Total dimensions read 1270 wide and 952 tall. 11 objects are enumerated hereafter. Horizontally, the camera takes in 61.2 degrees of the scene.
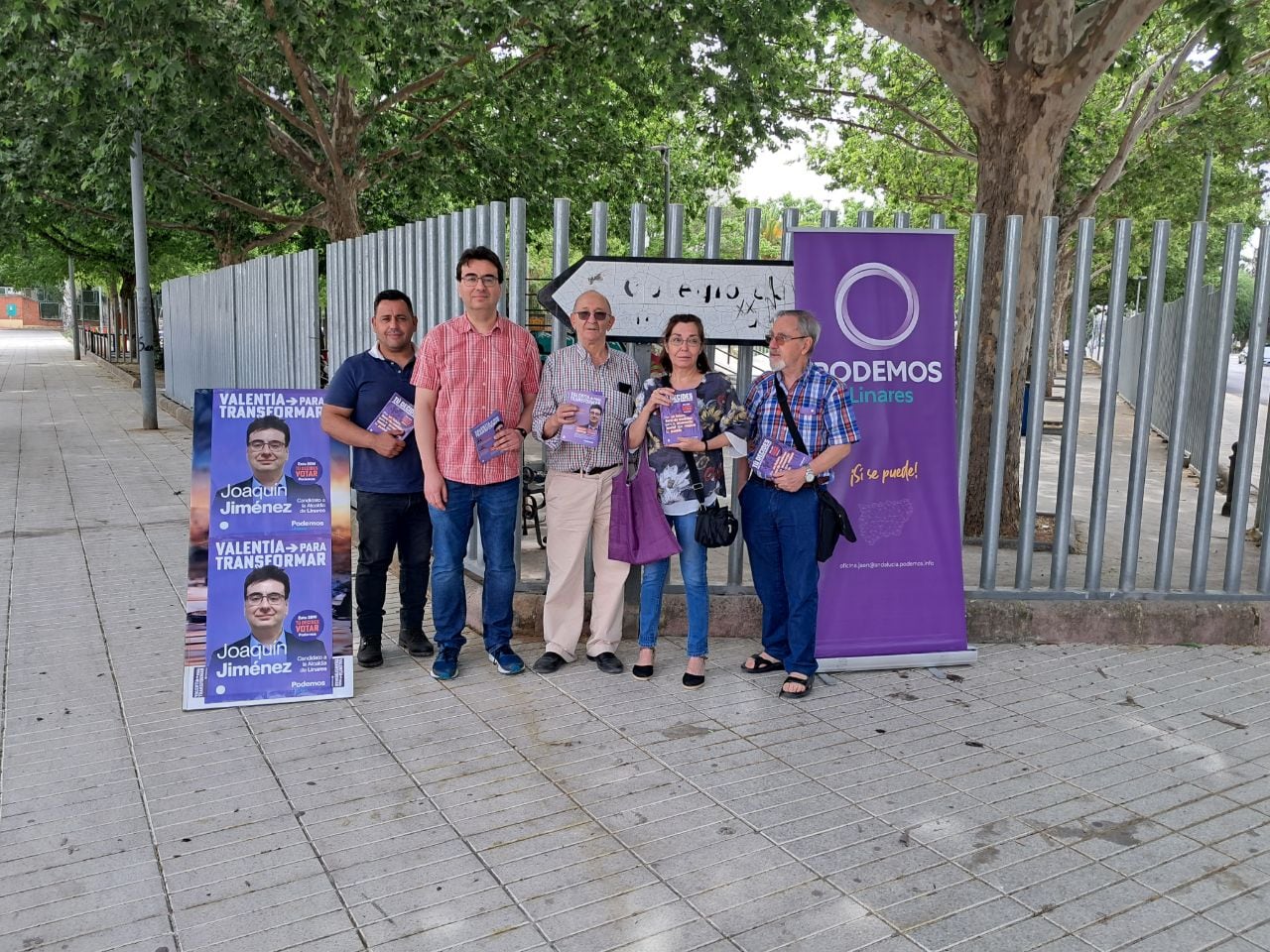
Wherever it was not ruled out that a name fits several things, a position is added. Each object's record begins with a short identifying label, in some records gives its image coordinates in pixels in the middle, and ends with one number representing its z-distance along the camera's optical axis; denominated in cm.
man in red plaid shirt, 498
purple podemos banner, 531
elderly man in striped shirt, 503
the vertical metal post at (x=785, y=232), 568
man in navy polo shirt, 509
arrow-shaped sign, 563
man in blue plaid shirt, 489
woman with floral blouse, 492
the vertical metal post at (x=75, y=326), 3991
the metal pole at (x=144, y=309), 1631
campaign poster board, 482
